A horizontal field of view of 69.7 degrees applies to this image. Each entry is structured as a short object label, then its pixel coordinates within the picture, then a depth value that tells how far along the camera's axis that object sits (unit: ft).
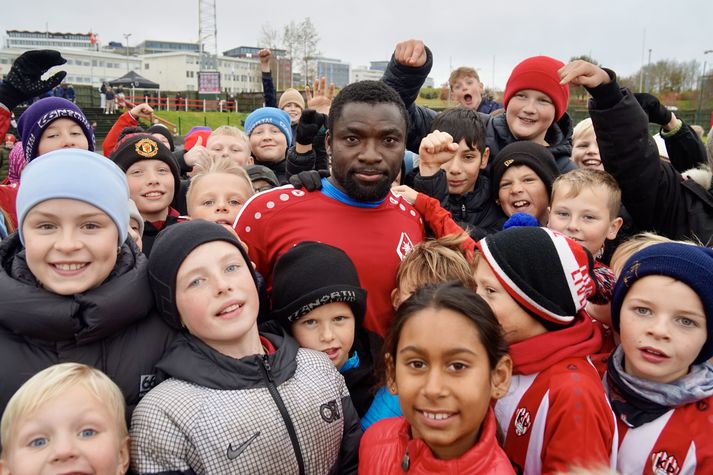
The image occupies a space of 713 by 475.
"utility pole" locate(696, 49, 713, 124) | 94.14
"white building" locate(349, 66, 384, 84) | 395.34
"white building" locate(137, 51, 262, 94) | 268.39
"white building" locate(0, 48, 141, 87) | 246.06
